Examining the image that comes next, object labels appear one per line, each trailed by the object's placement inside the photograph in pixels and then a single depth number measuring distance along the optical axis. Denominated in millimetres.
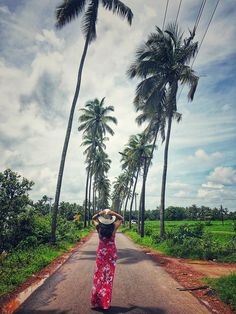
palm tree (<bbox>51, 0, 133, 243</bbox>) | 15867
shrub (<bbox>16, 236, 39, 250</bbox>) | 12503
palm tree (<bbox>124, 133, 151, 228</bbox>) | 33531
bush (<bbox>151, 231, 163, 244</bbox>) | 17434
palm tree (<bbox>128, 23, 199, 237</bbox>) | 18156
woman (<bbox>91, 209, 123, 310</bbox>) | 5203
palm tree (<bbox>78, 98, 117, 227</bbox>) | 33969
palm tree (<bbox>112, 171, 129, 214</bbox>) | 57506
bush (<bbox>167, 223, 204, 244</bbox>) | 15219
